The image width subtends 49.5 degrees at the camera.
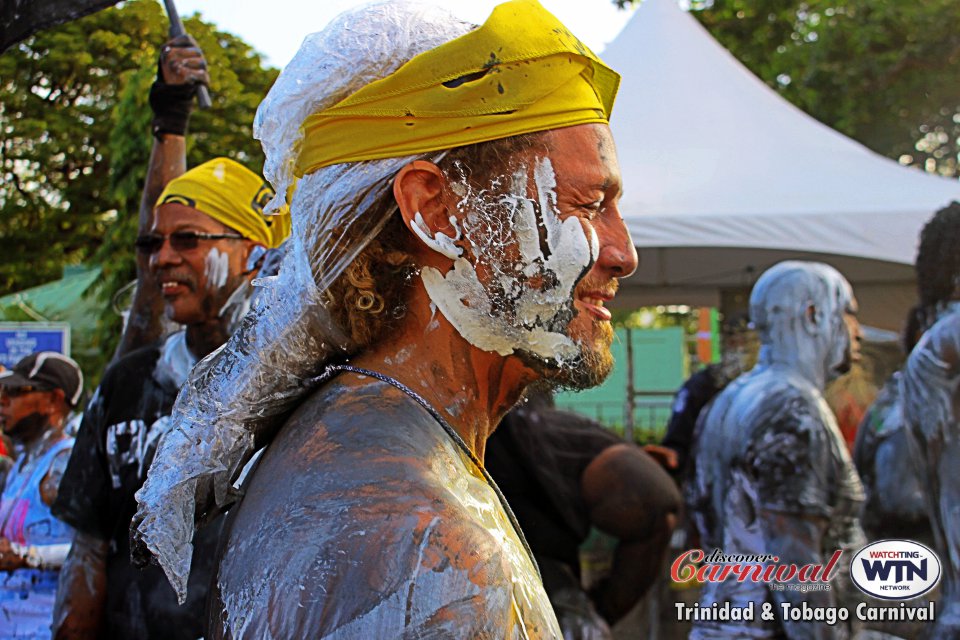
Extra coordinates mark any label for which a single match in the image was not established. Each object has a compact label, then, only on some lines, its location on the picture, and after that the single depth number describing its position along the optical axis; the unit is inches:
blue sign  346.9
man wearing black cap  153.1
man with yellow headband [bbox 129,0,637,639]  55.8
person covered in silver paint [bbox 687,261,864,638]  158.6
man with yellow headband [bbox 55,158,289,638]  118.1
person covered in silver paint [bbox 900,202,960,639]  147.8
